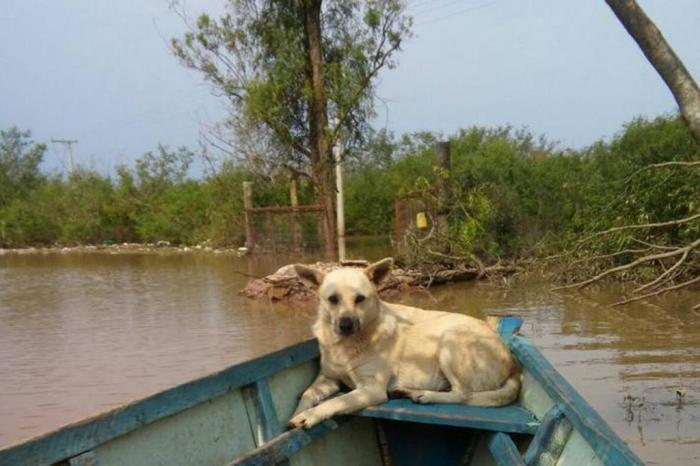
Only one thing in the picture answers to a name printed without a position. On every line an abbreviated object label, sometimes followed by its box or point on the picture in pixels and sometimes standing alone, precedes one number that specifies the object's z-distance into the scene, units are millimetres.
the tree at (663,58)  4379
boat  3199
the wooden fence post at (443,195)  15867
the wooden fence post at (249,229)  21016
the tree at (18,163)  49156
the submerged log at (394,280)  14672
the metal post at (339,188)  20844
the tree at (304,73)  20188
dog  4664
